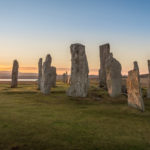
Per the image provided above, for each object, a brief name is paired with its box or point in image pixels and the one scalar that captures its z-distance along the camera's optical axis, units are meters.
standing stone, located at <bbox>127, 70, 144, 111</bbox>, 11.20
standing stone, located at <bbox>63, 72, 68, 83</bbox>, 44.56
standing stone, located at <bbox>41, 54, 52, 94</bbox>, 19.31
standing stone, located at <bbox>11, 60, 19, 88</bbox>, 27.93
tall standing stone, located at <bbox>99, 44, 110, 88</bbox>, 23.72
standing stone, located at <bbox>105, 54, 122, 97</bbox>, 17.16
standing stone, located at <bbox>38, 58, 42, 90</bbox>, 25.38
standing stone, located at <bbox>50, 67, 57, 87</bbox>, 28.82
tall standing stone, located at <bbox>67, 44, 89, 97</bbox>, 16.52
